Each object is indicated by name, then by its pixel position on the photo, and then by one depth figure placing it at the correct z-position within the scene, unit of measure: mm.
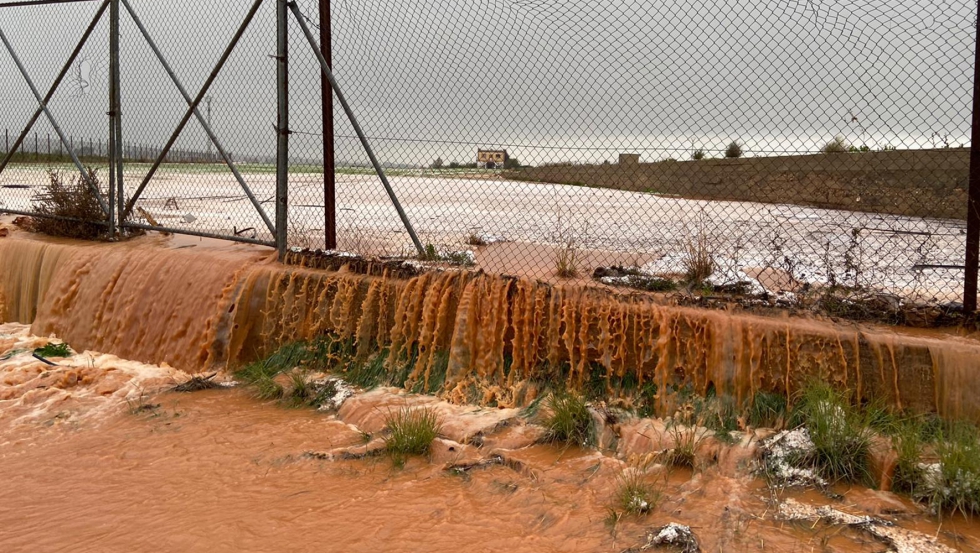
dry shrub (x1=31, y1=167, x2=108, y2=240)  8664
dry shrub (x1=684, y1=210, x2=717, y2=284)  5957
